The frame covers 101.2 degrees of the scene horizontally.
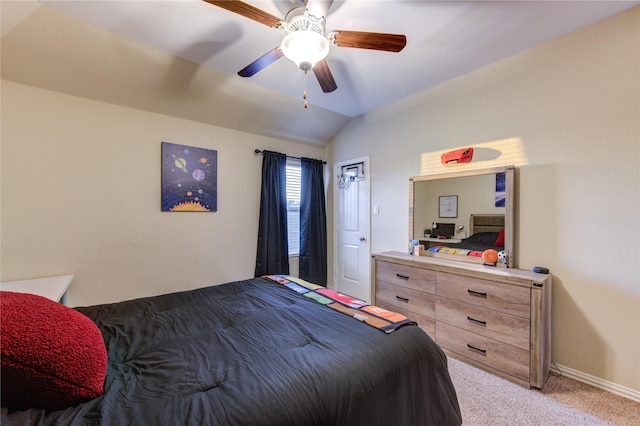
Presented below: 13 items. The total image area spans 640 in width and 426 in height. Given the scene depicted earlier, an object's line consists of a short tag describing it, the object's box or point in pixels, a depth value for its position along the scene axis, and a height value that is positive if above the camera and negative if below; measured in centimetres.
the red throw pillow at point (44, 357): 71 -44
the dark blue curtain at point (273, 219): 344 -11
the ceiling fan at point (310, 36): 142 +101
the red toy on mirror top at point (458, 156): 259 +56
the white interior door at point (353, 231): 365 -29
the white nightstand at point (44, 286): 183 -57
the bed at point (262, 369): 81 -61
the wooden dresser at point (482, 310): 187 -82
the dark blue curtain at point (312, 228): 387 -25
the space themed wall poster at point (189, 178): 281 +36
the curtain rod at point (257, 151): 345 +79
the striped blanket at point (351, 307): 137 -58
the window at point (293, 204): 383 +11
